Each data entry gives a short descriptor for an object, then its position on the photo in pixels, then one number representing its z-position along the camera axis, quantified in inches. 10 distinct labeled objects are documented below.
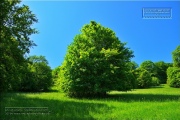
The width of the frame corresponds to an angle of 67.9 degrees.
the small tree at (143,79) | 1560.3
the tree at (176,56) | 1761.7
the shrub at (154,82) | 1714.9
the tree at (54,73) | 1427.4
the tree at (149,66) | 2215.7
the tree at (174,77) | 1544.1
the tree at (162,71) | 2237.1
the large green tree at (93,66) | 637.6
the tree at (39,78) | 1149.3
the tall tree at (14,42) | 385.8
